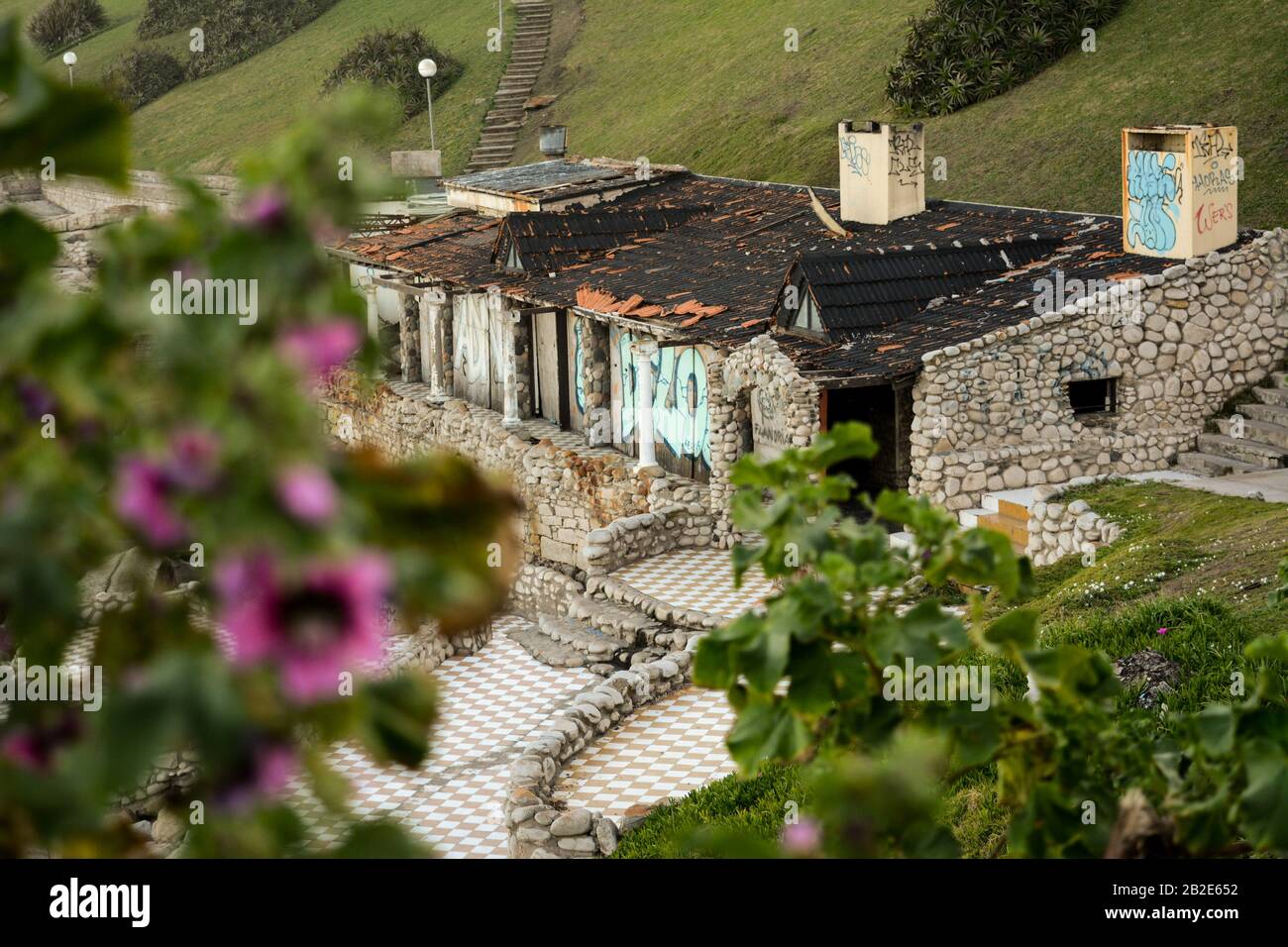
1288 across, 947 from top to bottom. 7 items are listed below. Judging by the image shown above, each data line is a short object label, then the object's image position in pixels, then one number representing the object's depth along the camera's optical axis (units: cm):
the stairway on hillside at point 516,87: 5522
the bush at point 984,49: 3894
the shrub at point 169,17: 7962
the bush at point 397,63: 6219
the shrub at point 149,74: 7381
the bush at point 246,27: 7469
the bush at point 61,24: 8331
